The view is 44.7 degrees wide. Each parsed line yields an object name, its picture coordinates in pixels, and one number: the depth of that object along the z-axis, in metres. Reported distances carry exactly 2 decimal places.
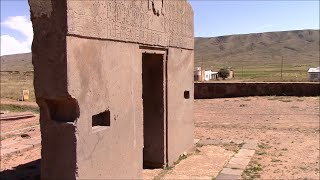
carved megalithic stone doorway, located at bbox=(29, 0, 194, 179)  4.70
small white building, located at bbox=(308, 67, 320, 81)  32.27
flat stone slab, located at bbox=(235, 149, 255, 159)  8.95
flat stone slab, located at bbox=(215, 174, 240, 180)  7.26
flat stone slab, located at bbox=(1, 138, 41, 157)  9.46
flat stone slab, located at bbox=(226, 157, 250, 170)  8.06
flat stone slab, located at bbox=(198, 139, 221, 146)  10.46
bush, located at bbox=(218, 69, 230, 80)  40.19
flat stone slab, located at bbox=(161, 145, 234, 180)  7.59
